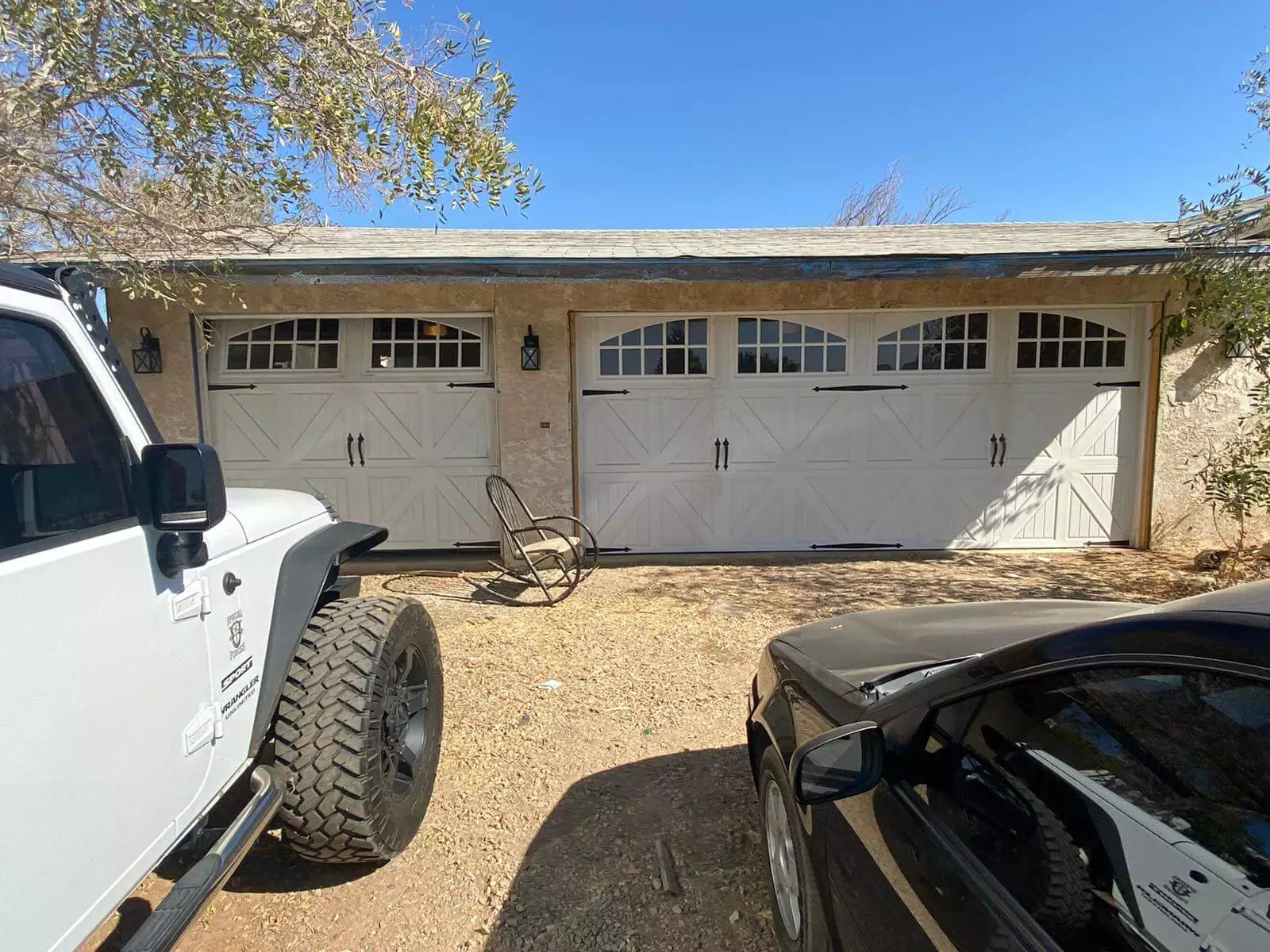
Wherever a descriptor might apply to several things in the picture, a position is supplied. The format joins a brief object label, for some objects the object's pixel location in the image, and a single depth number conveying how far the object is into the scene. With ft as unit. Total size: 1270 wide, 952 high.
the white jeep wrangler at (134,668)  3.76
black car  2.96
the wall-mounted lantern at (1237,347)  18.50
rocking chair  17.80
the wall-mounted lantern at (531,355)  20.66
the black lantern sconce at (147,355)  20.17
